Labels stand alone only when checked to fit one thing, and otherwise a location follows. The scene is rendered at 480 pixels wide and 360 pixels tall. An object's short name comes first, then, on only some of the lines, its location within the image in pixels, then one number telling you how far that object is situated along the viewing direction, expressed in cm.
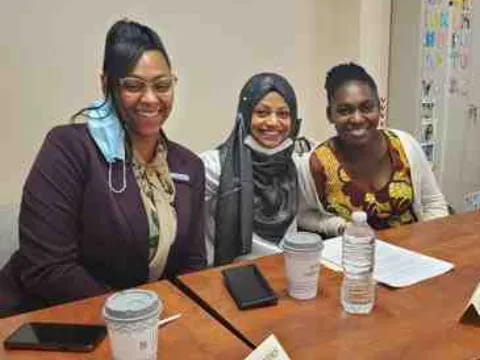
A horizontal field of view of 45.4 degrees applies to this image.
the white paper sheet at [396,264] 142
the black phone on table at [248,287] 128
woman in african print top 204
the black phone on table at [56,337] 110
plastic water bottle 126
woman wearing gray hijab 204
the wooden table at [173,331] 108
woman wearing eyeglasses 154
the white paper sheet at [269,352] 104
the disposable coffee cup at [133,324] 98
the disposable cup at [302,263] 129
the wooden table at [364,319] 110
